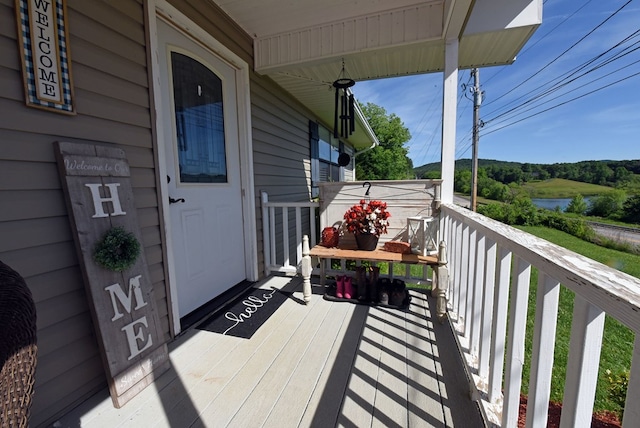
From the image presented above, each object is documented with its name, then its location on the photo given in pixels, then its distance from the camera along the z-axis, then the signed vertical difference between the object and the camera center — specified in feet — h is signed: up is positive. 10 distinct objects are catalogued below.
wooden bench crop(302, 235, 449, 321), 6.63 -1.96
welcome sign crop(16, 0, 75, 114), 3.80 +1.83
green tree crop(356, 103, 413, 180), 47.14 +5.28
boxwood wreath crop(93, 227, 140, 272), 4.42 -1.03
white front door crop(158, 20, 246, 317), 6.62 +0.44
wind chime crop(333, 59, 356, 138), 9.14 +3.08
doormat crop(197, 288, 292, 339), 6.54 -3.29
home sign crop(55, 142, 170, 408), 4.30 -1.44
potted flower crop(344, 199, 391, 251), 7.64 -1.10
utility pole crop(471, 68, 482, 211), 36.15 +6.81
